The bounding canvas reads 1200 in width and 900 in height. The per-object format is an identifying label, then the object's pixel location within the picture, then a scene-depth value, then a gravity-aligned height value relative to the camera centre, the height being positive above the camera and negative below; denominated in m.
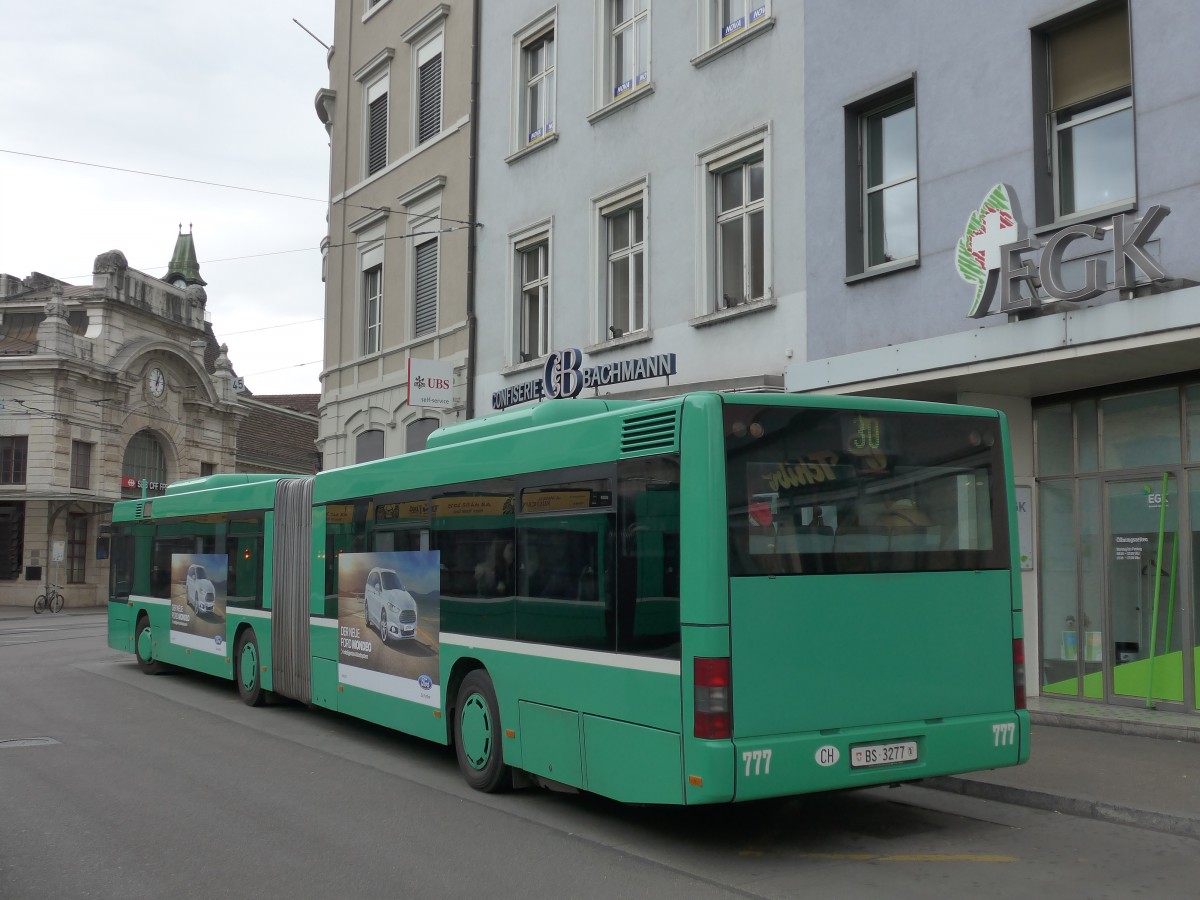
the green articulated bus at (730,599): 6.88 -0.24
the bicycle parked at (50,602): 45.78 -1.55
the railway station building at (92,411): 47.41 +6.11
